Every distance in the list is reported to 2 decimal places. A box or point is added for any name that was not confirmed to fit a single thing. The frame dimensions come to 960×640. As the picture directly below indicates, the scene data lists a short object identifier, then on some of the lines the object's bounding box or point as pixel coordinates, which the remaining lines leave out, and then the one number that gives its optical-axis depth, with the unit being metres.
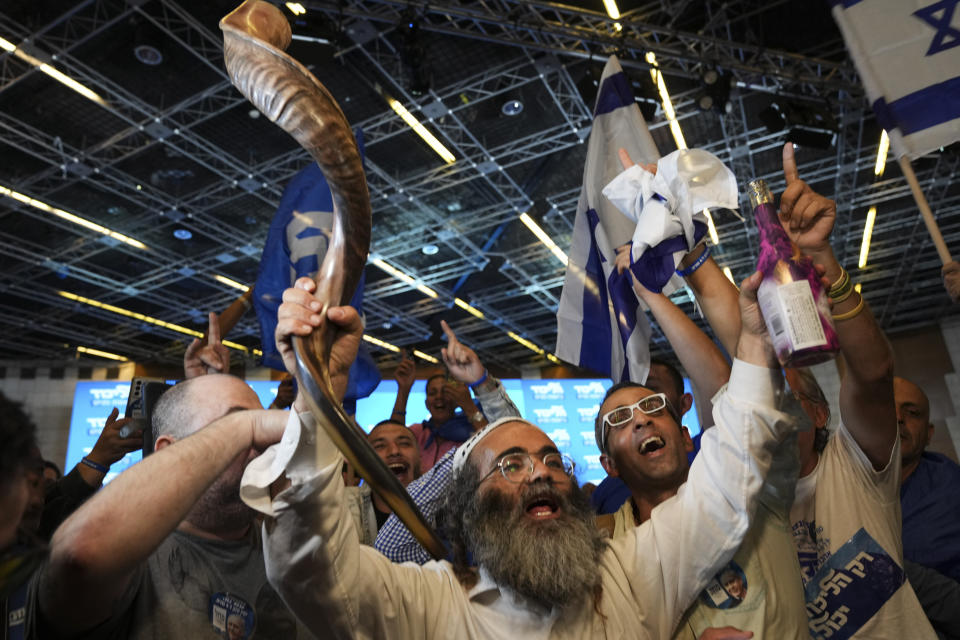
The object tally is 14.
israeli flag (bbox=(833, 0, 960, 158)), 2.22
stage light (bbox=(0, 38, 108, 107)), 6.50
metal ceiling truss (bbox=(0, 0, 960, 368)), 6.75
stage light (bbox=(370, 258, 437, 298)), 11.16
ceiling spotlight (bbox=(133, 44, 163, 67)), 6.49
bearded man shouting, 1.20
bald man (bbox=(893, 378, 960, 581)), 2.08
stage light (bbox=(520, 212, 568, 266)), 10.29
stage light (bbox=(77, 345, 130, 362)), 14.20
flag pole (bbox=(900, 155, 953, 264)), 1.92
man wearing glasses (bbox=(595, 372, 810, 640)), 1.44
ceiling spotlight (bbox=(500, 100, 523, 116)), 7.77
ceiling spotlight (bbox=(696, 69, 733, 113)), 6.89
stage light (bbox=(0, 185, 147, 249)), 8.66
